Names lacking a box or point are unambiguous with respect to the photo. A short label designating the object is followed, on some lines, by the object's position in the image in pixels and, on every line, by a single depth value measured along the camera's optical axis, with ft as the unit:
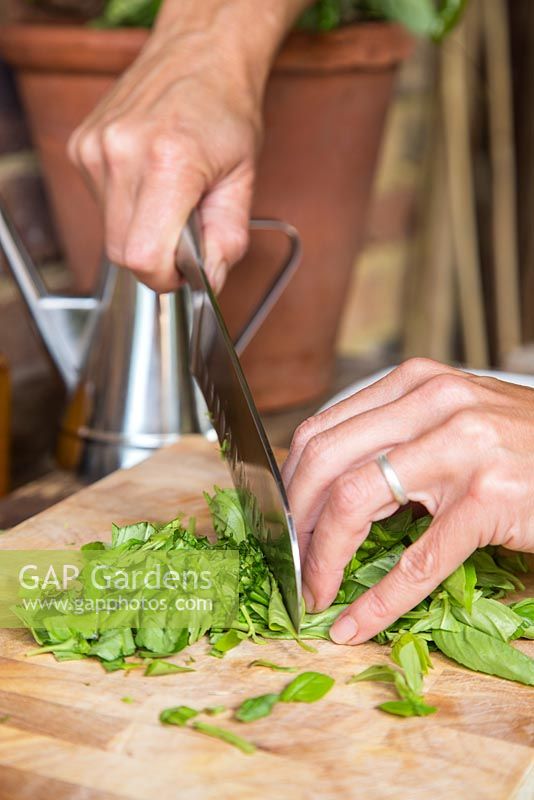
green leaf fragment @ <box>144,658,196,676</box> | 2.84
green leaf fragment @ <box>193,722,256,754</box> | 2.67
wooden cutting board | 2.61
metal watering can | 3.73
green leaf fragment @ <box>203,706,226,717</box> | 2.75
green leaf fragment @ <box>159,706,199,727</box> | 2.72
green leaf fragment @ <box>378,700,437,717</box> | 2.75
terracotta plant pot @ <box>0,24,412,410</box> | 4.03
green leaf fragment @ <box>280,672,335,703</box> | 2.79
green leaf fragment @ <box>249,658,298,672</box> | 2.88
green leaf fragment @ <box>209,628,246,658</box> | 2.91
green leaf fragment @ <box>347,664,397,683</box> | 2.84
